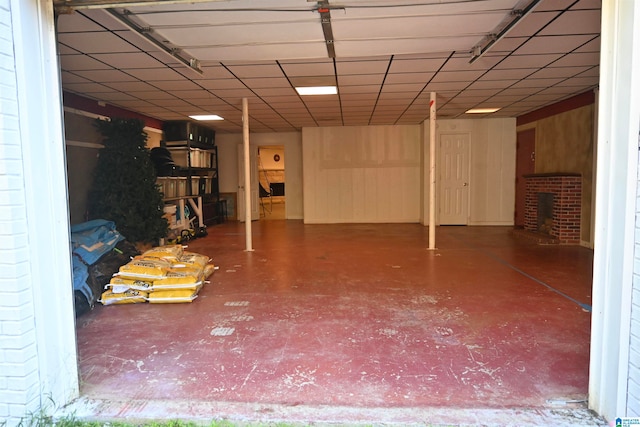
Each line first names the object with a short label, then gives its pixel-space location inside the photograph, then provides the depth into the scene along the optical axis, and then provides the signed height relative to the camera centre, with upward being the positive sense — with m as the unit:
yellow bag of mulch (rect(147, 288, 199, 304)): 3.90 -1.12
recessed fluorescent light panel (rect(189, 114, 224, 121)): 8.34 +1.56
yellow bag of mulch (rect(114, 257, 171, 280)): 3.97 -0.86
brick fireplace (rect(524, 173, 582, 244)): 6.89 -0.45
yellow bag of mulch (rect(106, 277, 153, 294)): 3.94 -1.00
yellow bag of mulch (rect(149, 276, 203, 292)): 3.95 -1.00
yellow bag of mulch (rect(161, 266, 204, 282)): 4.08 -0.93
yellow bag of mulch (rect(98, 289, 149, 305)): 3.92 -1.12
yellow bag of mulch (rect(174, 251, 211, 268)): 4.35 -0.87
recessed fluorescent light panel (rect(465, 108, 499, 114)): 8.10 +1.56
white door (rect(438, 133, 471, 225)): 9.53 +0.12
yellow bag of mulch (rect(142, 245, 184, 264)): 4.38 -0.78
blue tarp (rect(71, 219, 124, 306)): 3.79 -0.65
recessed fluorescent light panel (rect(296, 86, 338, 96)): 5.98 +1.53
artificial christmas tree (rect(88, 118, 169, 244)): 5.98 +0.05
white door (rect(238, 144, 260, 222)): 11.27 +0.12
